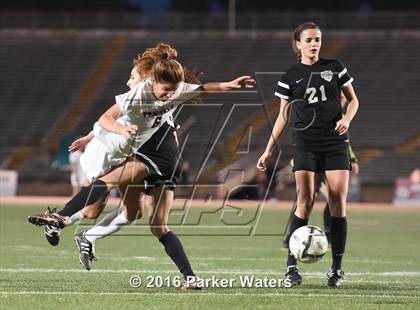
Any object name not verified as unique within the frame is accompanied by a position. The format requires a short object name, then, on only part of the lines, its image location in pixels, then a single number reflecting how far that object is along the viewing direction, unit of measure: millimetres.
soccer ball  13375
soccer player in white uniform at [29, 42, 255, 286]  12727
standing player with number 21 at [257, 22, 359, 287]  14055
